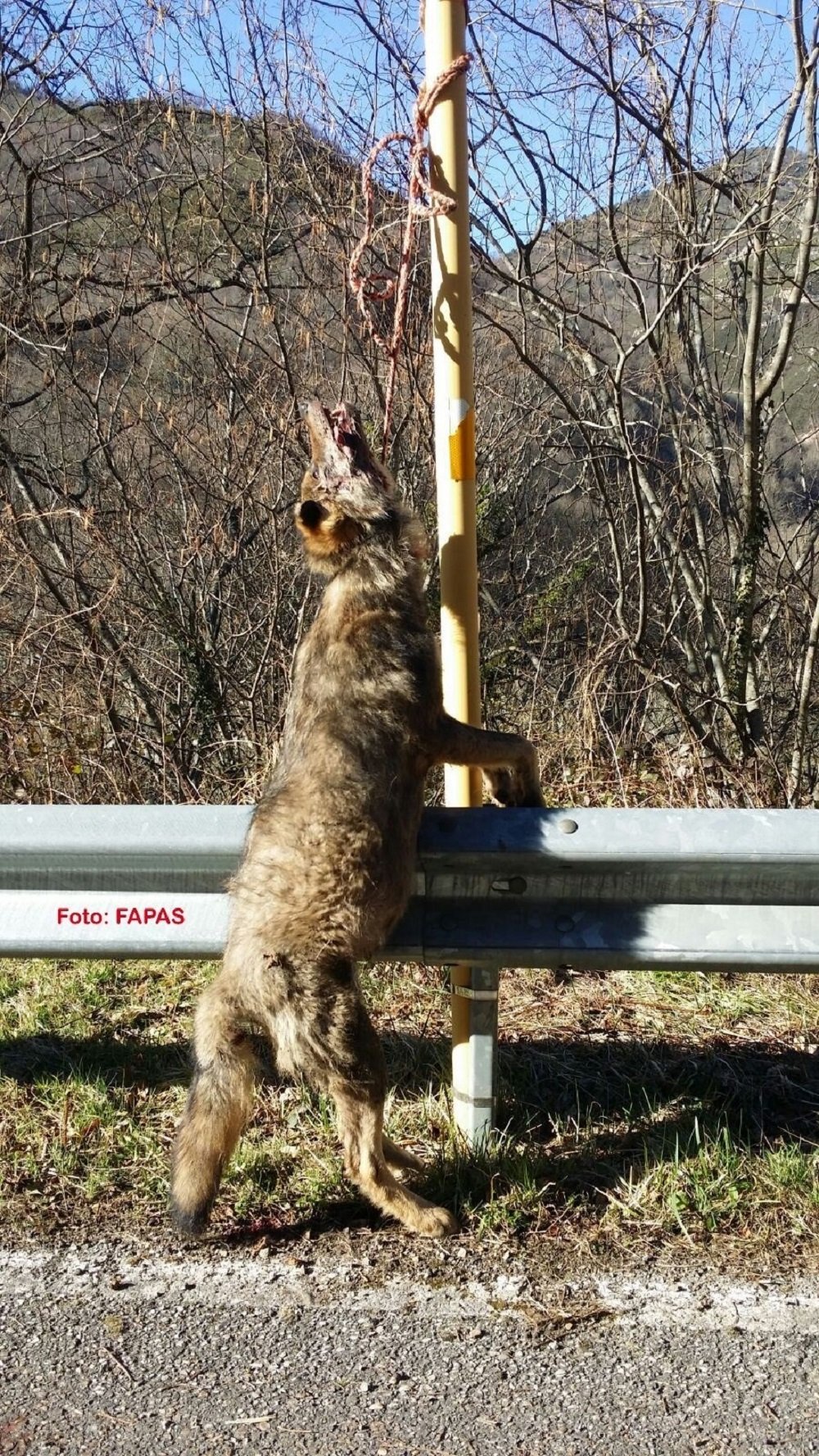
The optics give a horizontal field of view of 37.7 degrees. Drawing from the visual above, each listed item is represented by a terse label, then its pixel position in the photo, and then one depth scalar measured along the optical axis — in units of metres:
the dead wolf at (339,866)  3.42
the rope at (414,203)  3.70
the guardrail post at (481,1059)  3.74
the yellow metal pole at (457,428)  3.73
